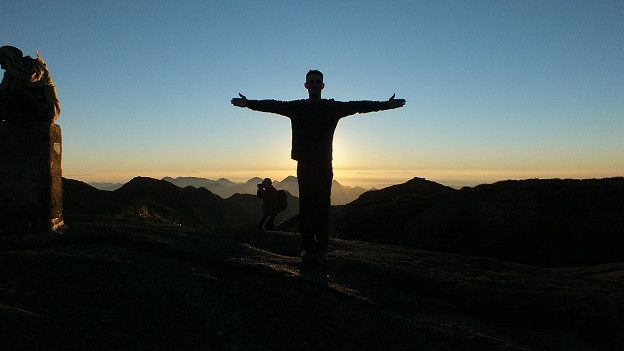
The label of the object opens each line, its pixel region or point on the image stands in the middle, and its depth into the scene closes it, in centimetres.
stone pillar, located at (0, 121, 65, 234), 790
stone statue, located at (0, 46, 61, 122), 809
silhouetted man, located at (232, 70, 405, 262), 658
